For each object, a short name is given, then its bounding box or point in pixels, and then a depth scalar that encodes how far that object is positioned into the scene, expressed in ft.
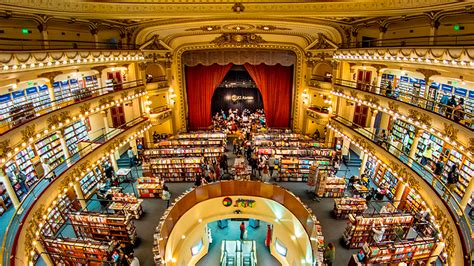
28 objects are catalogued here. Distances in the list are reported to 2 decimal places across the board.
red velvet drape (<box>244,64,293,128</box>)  63.52
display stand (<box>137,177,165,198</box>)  39.32
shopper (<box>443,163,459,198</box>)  27.45
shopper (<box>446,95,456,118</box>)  28.89
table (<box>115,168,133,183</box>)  42.50
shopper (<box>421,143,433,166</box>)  34.30
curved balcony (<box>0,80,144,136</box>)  27.17
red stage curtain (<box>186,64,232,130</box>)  63.72
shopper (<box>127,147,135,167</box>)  48.53
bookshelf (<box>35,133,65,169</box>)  35.53
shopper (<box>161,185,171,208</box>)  38.32
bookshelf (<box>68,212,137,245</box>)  30.78
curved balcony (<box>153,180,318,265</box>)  30.50
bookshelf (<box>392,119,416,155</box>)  39.75
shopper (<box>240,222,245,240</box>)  46.58
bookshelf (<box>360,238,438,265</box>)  26.21
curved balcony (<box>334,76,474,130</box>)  25.89
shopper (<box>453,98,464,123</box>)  26.02
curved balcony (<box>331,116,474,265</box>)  21.72
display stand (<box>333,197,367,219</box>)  34.27
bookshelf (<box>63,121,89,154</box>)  40.22
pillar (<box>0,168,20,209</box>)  26.39
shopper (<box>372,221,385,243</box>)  29.15
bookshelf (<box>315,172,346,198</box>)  38.24
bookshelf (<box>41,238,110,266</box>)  27.09
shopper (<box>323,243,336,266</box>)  27.22
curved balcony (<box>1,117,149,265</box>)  21.26
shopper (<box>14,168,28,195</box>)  31.32
